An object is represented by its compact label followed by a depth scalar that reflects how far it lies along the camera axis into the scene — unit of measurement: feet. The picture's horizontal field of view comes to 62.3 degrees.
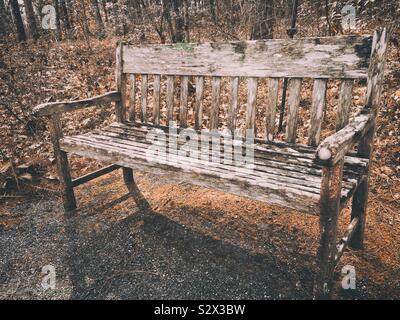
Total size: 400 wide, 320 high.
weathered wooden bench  5.62
